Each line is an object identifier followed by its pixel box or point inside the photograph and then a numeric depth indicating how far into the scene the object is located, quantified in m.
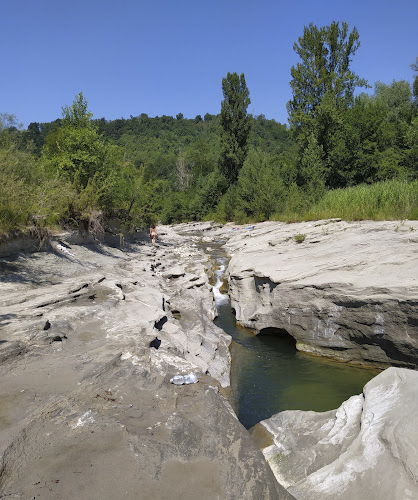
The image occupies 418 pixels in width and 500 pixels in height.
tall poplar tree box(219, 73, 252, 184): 42.31
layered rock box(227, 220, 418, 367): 7.01
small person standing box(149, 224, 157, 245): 23.38
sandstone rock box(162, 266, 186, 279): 13.23
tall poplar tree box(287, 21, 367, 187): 27.95
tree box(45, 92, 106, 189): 15.81
